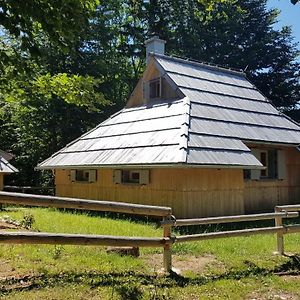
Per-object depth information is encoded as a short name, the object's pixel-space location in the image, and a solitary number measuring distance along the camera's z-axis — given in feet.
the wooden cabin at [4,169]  64.49
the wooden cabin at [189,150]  45.09
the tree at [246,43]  112.47
